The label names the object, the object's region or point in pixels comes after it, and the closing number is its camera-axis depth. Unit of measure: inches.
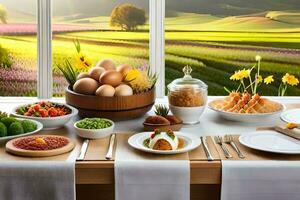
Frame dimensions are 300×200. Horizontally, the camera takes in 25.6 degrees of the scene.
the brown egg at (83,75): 98.3
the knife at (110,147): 79.4
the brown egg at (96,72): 97.6
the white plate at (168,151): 80.5
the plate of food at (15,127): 85.3
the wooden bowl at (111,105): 94.3
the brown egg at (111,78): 95.7
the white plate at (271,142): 81.2
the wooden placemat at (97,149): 79.4
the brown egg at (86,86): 95.4
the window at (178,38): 149.3
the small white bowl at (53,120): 90.6
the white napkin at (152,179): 77.6
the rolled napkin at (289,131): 87.6
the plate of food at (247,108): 95.5
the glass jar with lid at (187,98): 94.1
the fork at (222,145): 80.4
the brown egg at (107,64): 99.6
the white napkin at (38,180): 77.5
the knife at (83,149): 79.1
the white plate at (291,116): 95.1
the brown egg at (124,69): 97.5
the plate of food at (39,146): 79.7
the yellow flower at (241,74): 106.0
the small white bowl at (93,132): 86.4
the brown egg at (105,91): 94.0
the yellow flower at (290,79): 107.2
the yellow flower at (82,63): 105.3
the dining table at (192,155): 77.8
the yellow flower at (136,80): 96.8
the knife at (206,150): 79.0
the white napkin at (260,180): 77.7
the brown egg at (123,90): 94.5
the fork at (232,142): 81.5
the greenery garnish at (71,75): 101.0
